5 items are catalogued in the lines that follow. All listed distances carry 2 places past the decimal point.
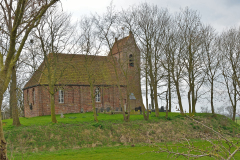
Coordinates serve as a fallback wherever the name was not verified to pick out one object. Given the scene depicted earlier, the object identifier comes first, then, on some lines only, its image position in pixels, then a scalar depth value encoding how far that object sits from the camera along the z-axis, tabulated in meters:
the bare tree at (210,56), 36.16
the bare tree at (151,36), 30.94
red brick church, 38.03
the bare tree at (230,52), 35.62
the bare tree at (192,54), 33.56
